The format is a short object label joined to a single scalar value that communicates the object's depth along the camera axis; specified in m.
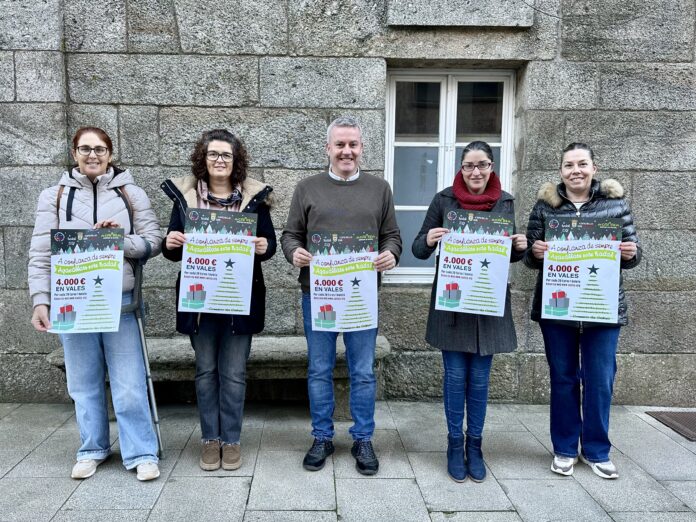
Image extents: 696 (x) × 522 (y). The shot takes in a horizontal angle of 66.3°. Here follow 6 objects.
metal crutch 3.11
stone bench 3.90
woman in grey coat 2.99
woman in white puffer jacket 2.98
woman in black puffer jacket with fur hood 3.06
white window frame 4.49
